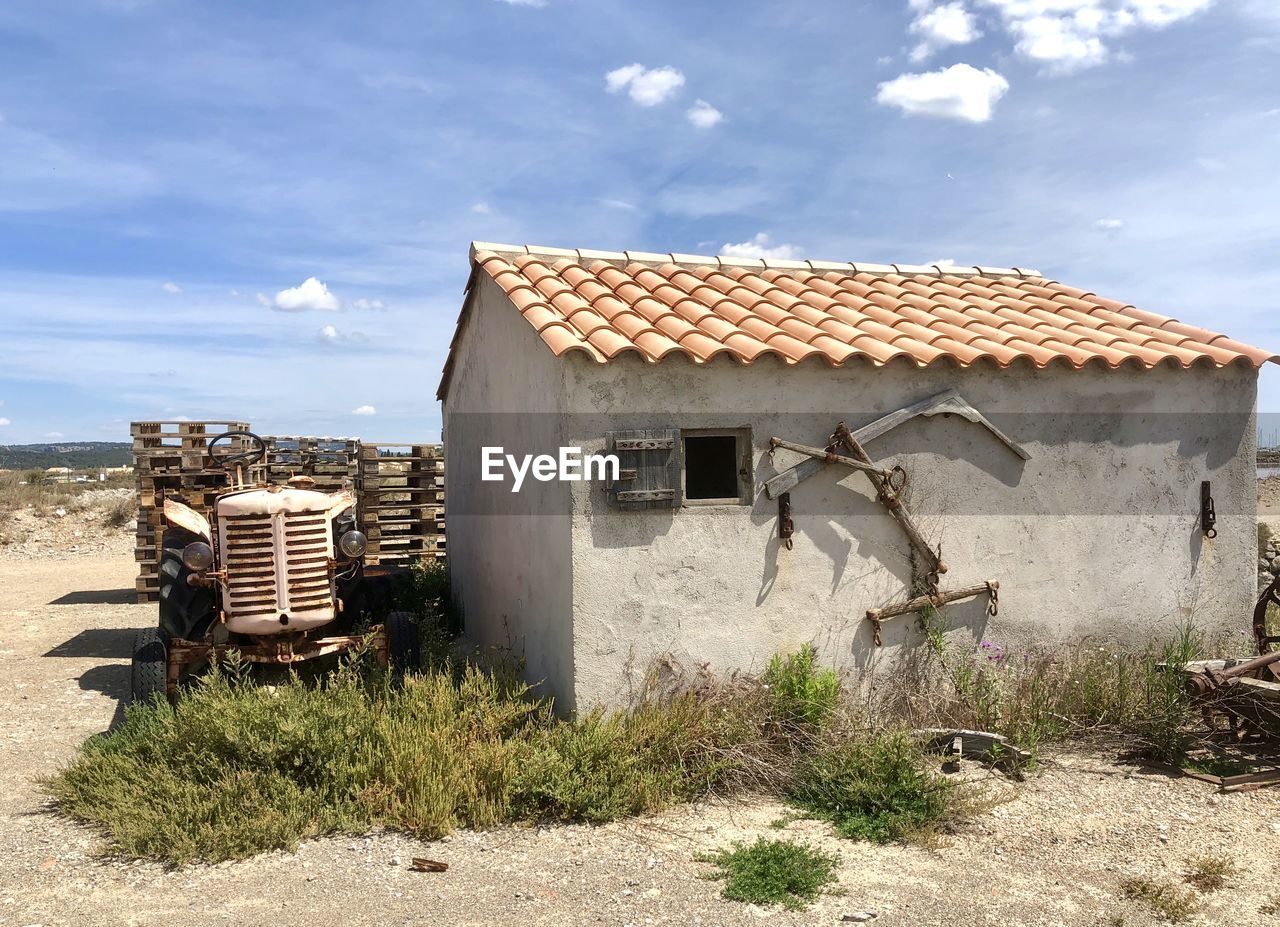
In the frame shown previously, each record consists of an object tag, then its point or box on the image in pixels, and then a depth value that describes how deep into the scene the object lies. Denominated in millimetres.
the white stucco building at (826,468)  6355
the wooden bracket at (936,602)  6859
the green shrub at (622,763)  5453
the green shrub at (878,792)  5281
